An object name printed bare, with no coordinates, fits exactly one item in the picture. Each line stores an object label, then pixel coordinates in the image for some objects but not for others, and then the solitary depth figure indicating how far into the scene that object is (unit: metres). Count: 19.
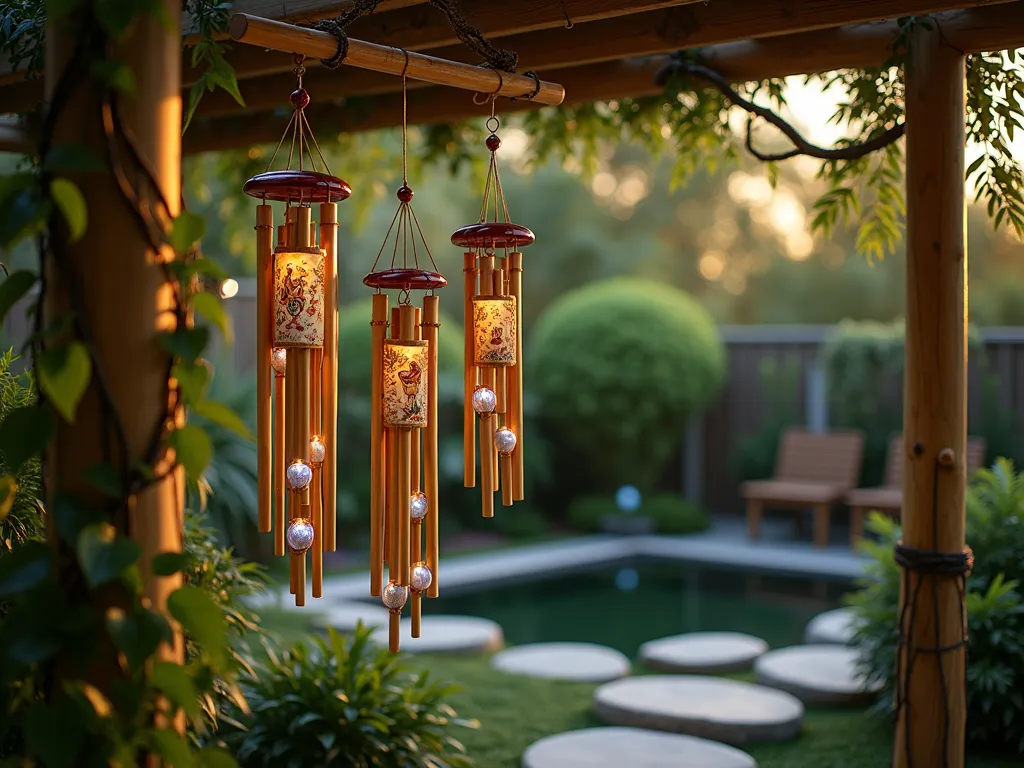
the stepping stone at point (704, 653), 5.19
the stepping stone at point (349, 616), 5.73
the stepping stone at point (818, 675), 4.49
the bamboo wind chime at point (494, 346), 2.47
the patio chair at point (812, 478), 8.59
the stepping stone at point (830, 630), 5.43
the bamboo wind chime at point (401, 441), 2.29
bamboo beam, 1.98
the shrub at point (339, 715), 3.22
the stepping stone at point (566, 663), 5.00
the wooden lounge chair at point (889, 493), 8.13
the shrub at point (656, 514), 9.35
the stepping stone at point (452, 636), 5.38
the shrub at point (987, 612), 3.82
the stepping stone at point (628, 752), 3.55
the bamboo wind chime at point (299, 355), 2.04
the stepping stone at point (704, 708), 4.07
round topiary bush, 9.45
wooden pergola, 2.84
